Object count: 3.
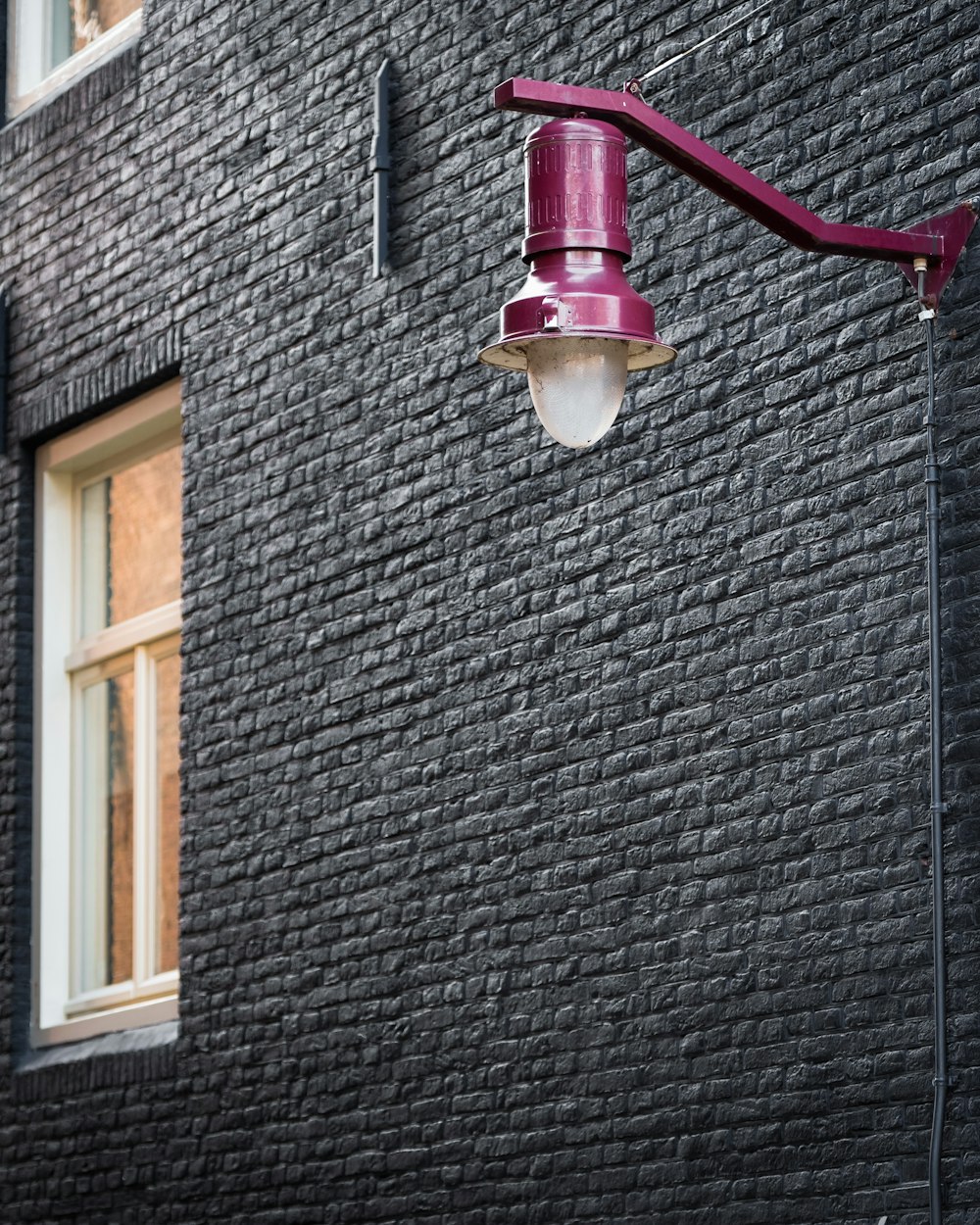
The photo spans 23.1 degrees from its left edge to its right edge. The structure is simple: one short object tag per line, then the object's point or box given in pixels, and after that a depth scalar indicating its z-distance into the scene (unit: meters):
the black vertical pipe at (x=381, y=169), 8.21
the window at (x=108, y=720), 9.59
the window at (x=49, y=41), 10.49
